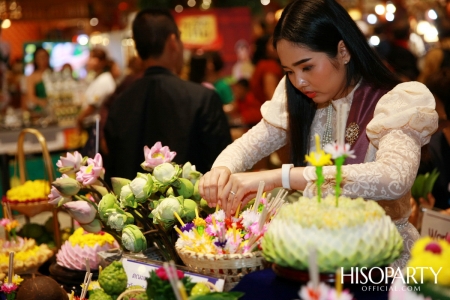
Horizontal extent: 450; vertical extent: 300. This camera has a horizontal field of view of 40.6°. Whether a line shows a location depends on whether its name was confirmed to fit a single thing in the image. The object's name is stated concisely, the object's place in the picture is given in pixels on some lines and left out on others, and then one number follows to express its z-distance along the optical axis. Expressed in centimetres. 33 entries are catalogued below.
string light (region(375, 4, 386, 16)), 898
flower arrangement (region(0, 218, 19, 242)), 211
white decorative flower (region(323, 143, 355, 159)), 107
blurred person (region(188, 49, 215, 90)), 476
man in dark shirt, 290
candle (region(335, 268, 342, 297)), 87
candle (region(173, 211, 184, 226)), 145
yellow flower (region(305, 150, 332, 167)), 107
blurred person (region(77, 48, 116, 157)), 606
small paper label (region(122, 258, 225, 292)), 140
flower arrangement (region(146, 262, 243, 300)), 108
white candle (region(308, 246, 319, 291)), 85
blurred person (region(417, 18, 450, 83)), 497
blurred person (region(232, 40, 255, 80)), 941
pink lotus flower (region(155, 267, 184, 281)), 109
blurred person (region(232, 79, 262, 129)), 560
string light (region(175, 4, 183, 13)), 1064
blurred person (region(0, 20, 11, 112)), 774
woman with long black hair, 146
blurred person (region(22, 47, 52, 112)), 779
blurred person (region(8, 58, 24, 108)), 933
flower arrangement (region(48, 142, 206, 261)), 150
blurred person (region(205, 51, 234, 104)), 628
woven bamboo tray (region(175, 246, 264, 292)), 128
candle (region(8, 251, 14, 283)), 151
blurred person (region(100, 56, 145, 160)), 346
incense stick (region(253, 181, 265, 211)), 139
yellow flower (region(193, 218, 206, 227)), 142
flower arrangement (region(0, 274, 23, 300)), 164
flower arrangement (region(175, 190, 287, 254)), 132
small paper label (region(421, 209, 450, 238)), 216
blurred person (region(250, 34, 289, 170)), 530
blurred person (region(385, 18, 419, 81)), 492
